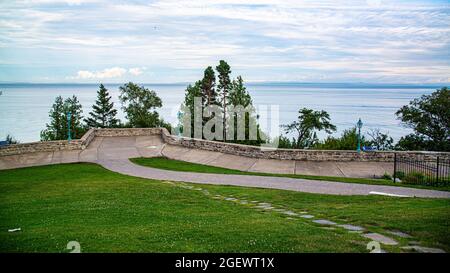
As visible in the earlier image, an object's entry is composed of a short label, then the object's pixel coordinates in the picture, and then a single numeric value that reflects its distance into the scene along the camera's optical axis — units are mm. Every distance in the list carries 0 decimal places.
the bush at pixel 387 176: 18219
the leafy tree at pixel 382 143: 41459
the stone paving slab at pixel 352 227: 8062
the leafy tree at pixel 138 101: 55094
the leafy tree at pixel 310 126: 50031
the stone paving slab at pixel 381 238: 6957
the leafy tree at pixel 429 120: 32156
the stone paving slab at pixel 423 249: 6352
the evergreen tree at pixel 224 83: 45781
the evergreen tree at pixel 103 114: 59031
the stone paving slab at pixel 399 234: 7355
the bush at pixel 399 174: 17906
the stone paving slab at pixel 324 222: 8689
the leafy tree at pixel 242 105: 43156
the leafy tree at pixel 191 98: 43125
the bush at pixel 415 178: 16891
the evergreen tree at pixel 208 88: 46188
